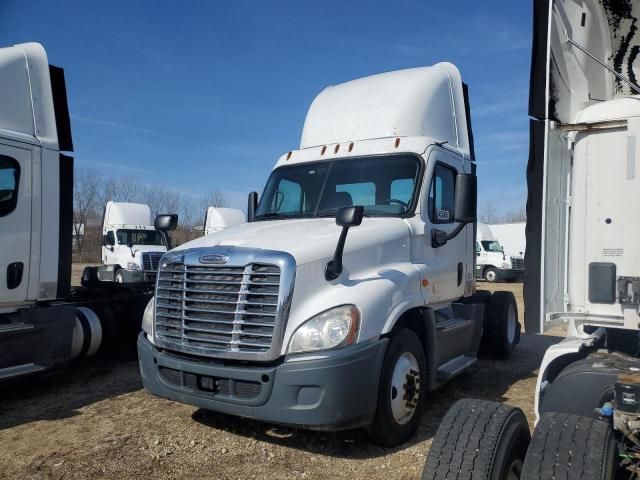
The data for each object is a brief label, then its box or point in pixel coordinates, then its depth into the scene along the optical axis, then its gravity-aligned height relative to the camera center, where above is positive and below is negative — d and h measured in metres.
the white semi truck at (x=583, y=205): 3.37 +0.29
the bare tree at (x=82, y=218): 42.53 +1.85
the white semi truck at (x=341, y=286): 4.07 -0.37
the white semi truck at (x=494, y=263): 27.17 -0.88
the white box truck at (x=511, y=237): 34.16 +0.58
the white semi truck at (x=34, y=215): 5.71 +0.27
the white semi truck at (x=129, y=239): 18.55 +0.06
